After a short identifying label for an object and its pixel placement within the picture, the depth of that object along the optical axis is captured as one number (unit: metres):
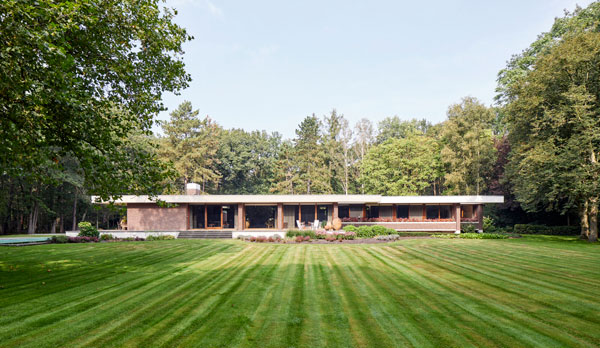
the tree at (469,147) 36.47
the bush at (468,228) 27.16
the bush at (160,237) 21.50
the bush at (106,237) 21.23
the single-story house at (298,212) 24.77
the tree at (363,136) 44.47
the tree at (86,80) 6.07
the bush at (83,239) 19.79
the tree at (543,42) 26.76
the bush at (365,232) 20.77
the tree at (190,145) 41.44
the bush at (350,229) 22.22
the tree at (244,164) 47.12
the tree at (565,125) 20.33
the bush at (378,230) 21.37
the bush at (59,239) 19.42
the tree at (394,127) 57.09
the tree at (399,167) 40.03
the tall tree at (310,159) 43.00
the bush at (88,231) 21.52
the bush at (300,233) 20.45
